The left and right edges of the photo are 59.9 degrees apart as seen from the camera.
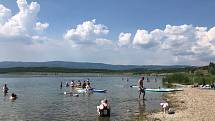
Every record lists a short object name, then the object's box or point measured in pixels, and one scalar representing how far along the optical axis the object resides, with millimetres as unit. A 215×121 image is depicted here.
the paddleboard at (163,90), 31274
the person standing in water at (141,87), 21750
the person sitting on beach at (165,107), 15421
